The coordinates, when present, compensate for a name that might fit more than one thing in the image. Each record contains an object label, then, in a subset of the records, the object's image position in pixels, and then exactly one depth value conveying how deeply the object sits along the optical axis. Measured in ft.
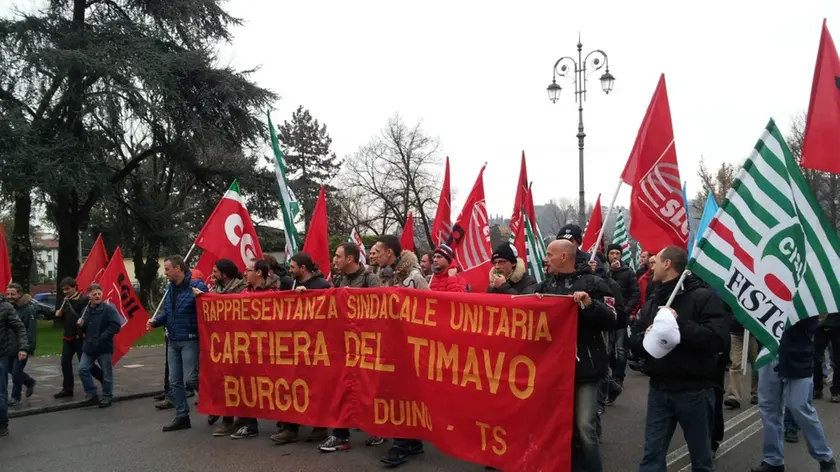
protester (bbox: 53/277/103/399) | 32.22
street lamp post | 59.77
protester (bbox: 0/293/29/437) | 24.80
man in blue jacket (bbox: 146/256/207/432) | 23.99
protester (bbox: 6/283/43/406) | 30.32
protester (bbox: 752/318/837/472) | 16.97
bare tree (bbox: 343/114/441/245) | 142.92
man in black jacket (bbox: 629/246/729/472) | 13.48
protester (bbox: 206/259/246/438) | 25.29
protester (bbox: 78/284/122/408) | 30.78
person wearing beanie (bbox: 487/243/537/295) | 21.16
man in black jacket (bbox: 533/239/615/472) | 15.03
